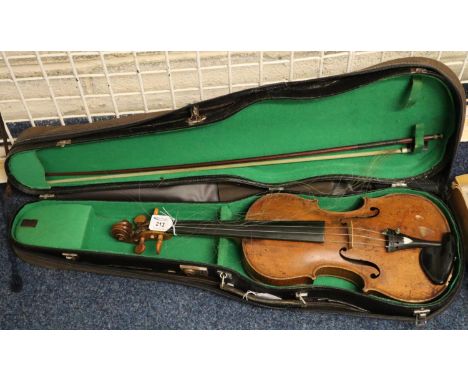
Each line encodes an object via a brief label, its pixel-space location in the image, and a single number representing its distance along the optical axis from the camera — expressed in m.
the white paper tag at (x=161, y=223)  1.56
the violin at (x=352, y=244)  1.47
